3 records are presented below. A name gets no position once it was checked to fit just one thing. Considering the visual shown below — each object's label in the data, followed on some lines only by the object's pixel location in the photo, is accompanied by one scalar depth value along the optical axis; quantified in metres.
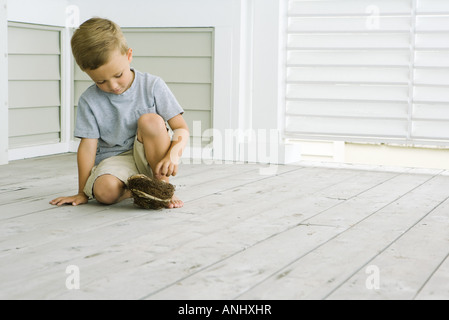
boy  2.19
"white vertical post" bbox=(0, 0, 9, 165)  3.24
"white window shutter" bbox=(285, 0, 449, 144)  3.30
